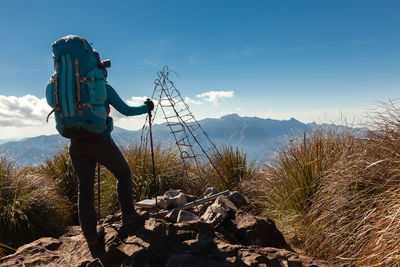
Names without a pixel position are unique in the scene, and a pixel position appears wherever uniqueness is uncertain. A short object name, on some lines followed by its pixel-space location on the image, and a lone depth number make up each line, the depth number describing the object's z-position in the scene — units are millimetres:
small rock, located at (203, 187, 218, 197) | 4643
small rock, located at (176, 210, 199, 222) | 3448
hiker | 2727
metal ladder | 4902
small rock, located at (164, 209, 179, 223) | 3650
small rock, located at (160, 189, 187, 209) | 4042
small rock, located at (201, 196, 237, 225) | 3414
